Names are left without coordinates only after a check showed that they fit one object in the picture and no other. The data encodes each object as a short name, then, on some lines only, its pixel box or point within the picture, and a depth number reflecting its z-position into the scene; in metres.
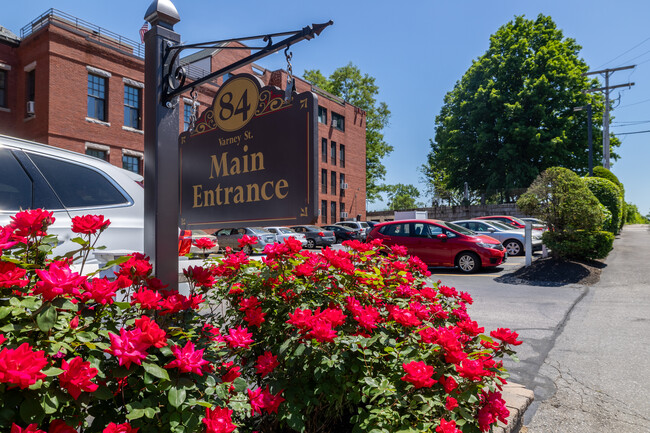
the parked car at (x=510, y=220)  19.27
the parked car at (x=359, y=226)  27.16
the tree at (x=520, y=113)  30.22
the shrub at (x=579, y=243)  10.28
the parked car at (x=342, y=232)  27.25
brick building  18.97
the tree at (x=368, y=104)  45.75
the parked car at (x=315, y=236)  24.58
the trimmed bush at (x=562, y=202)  10.27
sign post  2.21
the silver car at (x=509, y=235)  15.48
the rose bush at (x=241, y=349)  1.17
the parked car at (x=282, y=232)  21.27
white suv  2.87
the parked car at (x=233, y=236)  19.57
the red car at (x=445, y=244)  11.19
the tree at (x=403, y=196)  91.69
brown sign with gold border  2.10
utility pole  26.38
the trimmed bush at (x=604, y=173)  22.19
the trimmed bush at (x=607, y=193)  15.12
